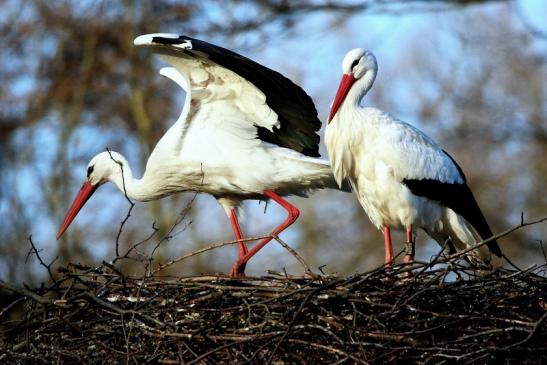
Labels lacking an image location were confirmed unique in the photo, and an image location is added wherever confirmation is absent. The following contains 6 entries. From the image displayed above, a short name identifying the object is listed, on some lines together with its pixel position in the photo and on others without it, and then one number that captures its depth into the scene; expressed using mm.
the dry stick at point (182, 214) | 14647
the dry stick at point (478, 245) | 12812
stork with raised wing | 17625
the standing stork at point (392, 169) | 16891
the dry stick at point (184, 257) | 14156
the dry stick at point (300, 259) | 13751
